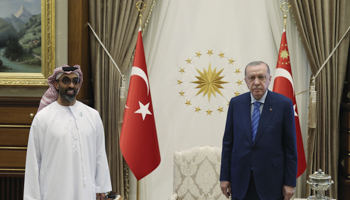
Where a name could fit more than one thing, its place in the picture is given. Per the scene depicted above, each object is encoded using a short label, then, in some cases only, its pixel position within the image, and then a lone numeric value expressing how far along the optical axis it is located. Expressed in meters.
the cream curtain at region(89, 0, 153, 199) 4.52
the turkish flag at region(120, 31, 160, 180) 4.10
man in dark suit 2.64
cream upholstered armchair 3.70
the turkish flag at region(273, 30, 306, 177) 4.18
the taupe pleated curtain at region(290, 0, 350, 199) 4.43
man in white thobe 2.67
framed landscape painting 4.20
